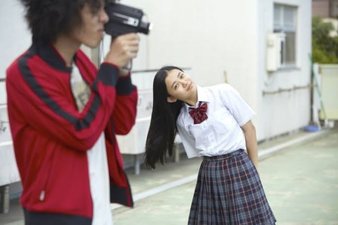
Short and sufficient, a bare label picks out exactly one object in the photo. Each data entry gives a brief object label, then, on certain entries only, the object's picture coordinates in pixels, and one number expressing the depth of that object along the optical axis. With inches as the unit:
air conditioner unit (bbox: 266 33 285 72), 461.7
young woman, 155.9
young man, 84.4
